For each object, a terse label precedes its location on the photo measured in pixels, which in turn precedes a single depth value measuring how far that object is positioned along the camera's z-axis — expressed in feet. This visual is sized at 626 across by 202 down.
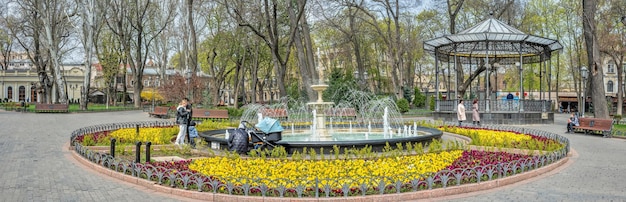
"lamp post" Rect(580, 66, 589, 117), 79.38
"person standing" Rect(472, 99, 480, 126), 68.28
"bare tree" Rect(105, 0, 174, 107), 122.01
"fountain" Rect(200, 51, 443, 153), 33.57
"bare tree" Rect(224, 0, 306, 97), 79.82
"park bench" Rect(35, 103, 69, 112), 106.22
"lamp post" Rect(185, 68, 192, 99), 100.33
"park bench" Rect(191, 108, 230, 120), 77.30
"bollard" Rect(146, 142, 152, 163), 29.17
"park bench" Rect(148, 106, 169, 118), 90.89
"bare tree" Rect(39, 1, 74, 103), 109.40
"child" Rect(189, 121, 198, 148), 42.02
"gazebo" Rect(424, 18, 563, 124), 74.90
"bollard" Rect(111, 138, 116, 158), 31.59
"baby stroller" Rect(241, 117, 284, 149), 33.66
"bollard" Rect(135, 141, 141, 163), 27.99
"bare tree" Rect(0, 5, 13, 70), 129.60
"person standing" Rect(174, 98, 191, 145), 40.78
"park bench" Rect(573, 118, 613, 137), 54.13
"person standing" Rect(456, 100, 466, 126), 65.10
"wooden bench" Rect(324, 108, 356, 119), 77.66
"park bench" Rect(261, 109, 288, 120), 71.46
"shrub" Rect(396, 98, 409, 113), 112.29
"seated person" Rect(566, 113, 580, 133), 60.80
